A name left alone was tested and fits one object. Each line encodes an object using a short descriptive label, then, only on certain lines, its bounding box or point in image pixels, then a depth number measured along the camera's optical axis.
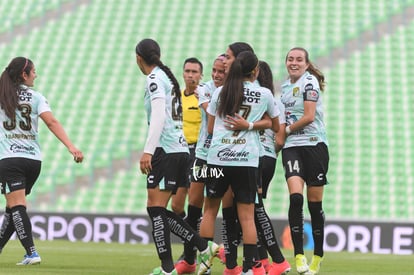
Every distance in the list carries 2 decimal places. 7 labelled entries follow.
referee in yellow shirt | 21.14
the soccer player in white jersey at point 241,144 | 16.50
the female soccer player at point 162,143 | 16.20
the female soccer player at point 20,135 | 18.80
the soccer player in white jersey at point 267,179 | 18.16
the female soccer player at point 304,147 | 18.73
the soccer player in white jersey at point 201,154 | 18.55
